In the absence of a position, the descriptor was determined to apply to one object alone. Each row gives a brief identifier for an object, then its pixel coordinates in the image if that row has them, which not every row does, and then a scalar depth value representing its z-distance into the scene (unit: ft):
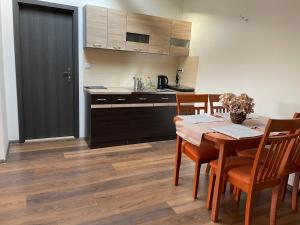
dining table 6.10
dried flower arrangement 7.20
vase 7.36
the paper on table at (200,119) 7.62
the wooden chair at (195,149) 7.61
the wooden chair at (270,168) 5.44
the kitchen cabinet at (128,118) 11.42
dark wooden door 11.31
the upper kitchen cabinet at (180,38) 13.48
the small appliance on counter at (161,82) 14.14
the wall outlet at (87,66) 12.49
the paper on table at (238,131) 6.22
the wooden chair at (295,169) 6.65
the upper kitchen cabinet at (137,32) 12.25
